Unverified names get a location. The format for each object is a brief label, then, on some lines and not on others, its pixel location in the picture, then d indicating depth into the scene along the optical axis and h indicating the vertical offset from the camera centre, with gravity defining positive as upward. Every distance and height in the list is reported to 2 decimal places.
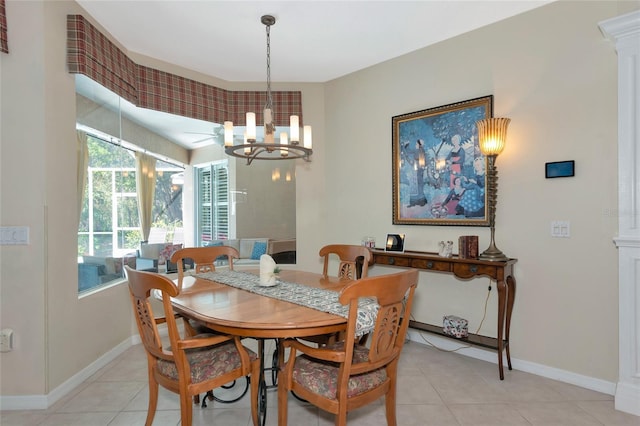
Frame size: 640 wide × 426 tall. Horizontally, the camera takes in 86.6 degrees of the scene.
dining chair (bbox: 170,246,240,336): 2.69 -0.35
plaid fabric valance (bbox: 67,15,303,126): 2.51 +1.26
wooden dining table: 1.52 -0.49
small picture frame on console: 3.21 -0.29
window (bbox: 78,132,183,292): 2.84 -0.01
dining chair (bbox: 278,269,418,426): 1.47 -0.75
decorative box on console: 2.70 -0.92
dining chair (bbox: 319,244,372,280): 2.67 -0.35
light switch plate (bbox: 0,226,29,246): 2.23 -0.13
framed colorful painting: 2.86 +0.42
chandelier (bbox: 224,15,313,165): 2.27 +0.52
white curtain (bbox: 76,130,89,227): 2.70 +0.42
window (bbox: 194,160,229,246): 4.23 +0.10
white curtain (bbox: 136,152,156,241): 3.73 +0.31
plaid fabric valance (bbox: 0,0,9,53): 2.16 +1.18
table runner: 1.66 -0.48
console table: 2.48 -0.47
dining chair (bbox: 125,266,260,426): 1.58 -0.76
